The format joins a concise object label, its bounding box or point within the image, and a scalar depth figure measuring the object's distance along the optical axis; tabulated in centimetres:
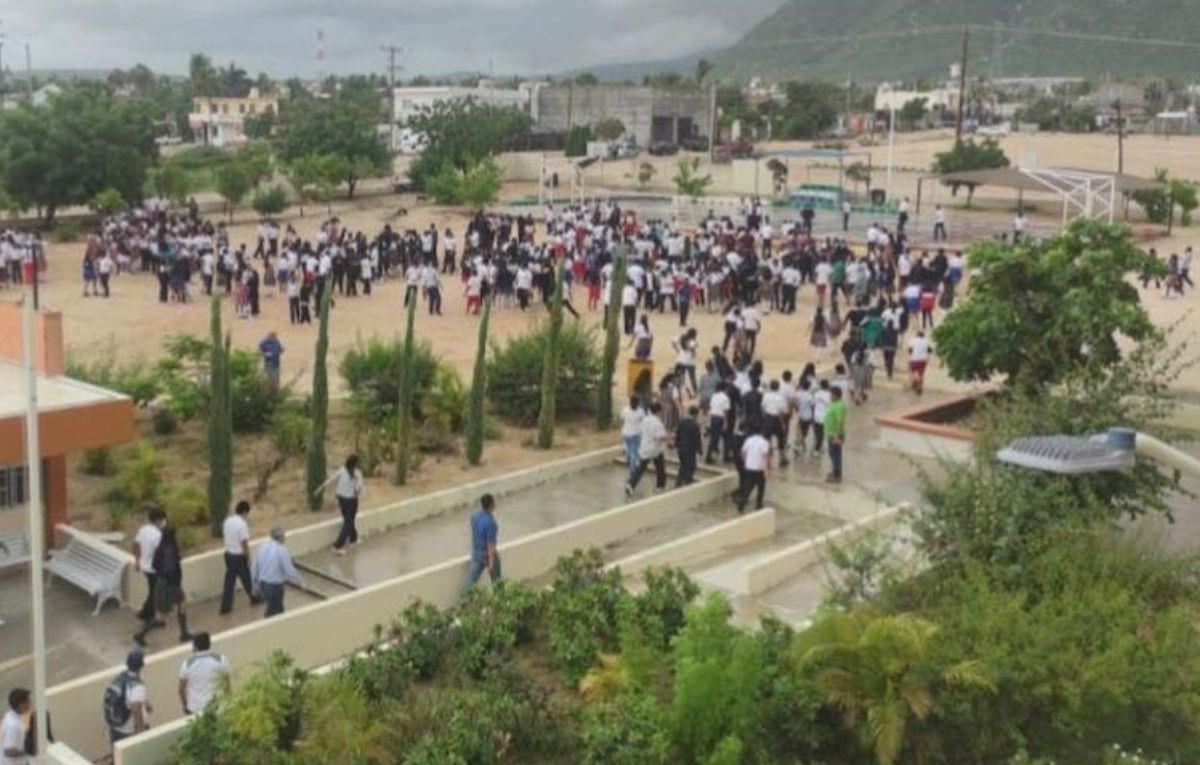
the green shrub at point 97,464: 1496
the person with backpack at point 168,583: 1106
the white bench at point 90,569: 1179
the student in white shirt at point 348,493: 1277
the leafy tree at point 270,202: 4378
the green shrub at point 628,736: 805
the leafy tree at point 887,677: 805
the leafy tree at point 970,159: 5388
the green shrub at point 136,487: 1378
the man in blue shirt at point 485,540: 1168
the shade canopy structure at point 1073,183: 3597
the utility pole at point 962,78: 5568
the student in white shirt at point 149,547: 1112
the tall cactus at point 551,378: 1641
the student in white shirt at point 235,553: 1148
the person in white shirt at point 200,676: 897
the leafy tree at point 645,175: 5959
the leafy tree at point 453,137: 5331
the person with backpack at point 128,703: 891
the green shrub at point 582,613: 975
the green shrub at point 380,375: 1688
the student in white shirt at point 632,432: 1496
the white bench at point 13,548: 1222
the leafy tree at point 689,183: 4650
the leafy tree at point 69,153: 3891
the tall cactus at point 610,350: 1709
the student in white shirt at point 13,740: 833
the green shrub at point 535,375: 1766
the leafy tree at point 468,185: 4403
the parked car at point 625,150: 7618
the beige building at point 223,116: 10981
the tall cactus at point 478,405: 1548
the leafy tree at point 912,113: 11412
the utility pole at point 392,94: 7826
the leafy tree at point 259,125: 9694
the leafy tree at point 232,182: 4388
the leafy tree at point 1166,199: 4134
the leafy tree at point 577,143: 7038
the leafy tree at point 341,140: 5100
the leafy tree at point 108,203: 3941
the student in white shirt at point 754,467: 1395
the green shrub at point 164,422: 1667
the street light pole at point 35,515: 789
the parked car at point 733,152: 6981
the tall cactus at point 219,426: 1306
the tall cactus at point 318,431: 1412
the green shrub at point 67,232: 3800
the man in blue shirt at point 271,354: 1833
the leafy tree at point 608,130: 8312
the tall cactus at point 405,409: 1473
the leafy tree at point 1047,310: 1500
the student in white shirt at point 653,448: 1464
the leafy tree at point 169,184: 4534
